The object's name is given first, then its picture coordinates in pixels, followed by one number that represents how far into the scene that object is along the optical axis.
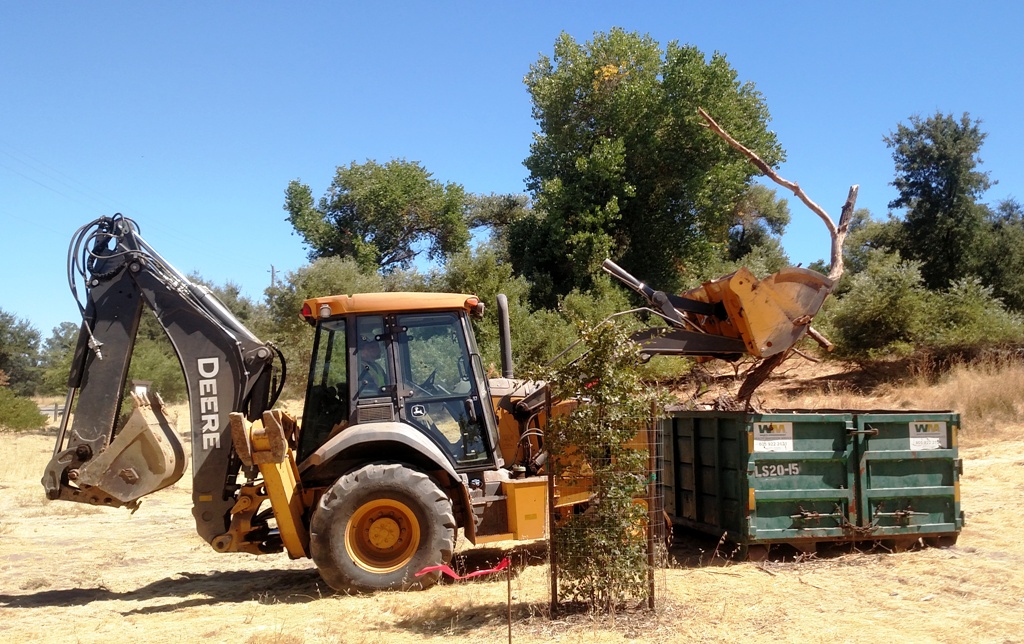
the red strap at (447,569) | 6.45
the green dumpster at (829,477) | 8.01
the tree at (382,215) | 31.20
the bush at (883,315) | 22.39
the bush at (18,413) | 28.64
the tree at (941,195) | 27.75
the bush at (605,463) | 6.04
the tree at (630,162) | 25.94
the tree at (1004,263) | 27.36
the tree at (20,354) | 45.00
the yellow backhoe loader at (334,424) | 7.38
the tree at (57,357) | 32.38
